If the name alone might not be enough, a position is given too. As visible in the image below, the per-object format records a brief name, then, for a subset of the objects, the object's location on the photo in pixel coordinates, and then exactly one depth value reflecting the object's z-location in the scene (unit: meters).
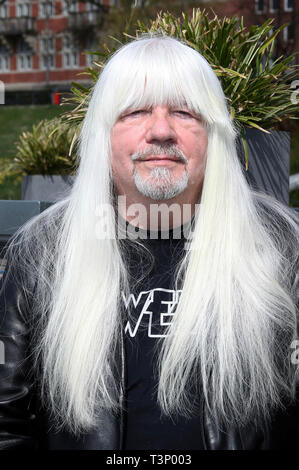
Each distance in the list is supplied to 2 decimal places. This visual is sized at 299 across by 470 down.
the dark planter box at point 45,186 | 4.43
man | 1.82
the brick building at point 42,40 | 14.23
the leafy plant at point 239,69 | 3.21
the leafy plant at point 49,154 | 4.54
